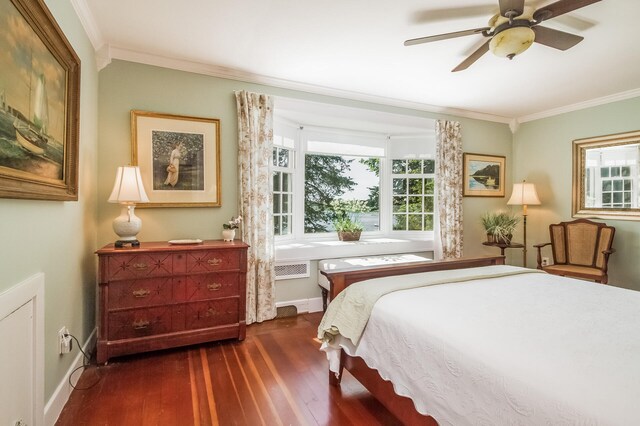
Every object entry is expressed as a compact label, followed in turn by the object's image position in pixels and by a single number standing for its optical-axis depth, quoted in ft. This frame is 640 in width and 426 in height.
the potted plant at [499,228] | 13.80
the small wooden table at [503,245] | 13.49
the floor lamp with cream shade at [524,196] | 13.89
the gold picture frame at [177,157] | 9.20
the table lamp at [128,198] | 7.88
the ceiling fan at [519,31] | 5.70
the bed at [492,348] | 3.04
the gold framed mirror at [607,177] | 11.87
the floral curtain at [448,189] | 13.78
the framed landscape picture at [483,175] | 14.60
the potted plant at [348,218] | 13.52
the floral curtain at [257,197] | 10.18
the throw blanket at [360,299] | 5.64
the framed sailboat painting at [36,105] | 3.90
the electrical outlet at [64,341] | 6.03
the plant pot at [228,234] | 9.37
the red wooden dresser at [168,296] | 7.62
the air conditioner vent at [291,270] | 11.35
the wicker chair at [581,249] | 11.44
